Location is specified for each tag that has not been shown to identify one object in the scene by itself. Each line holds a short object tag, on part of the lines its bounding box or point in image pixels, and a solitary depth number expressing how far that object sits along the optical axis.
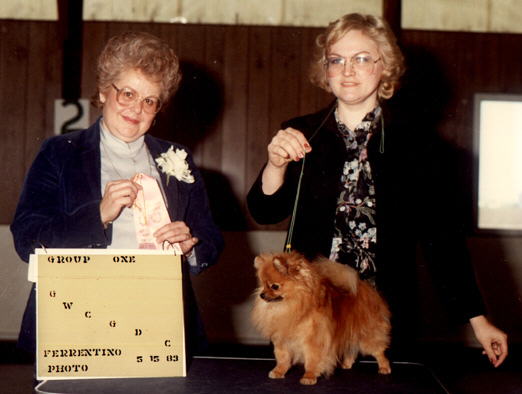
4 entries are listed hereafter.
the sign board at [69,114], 5.00
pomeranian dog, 1.35
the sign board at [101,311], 1.33
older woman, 1.44
